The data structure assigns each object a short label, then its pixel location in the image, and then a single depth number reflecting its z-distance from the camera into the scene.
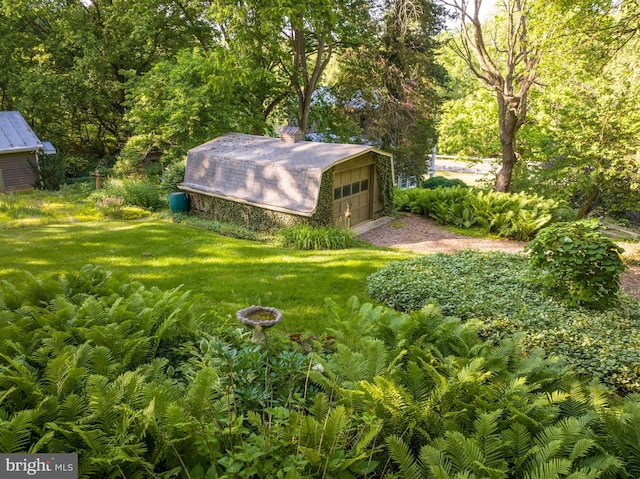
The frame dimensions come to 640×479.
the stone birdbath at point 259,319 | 4.81
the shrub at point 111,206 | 16.75
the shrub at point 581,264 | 7.79
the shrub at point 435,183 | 26.61
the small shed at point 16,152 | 21.62
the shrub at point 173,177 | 18.66
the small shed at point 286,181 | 14.38
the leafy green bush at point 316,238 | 13.45
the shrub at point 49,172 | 22.00
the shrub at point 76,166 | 25.06
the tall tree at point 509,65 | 14.84
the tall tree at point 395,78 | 23.91
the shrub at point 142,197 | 18.27
